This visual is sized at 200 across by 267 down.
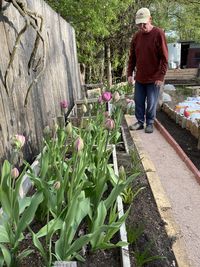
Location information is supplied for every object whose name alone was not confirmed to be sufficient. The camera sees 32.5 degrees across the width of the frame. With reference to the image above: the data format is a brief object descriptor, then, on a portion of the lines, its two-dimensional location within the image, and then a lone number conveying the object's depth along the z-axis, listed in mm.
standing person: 4699
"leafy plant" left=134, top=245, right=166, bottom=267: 1808
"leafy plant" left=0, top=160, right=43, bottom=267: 1531
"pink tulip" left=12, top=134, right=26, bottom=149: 1510
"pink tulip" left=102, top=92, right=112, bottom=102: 2680
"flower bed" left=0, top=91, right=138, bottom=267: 1517
